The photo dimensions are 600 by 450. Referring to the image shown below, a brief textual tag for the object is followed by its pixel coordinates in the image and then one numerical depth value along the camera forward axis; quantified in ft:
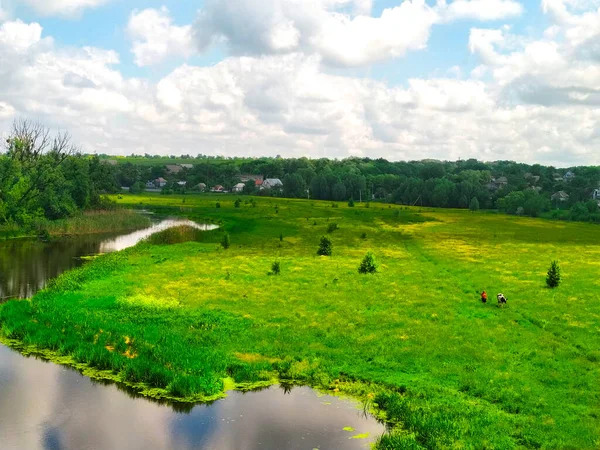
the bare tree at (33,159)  260.62
